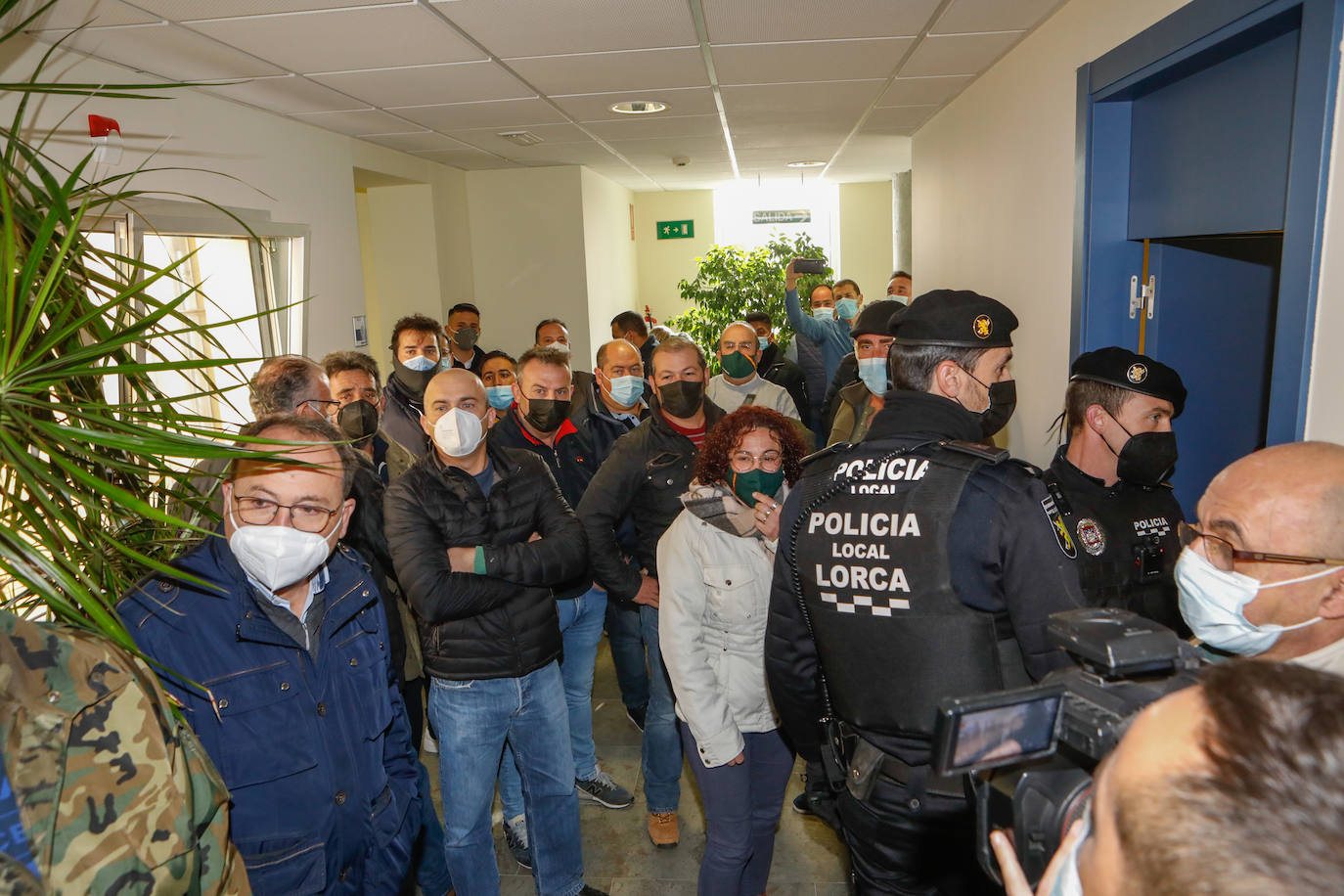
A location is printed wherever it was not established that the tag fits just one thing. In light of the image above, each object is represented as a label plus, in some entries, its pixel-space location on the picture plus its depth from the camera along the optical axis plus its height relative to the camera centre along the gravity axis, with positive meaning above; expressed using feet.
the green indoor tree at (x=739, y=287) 29.30 +0.18
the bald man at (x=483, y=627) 7.43 -2.97
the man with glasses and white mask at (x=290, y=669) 4.97 -2.27
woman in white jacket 6.95 -3.09
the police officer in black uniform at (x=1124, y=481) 6.91 -1.79
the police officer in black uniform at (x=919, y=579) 5.01 -1.84
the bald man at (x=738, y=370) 14.40 -1.36
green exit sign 37.35 +2.92
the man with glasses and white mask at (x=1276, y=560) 4.17 -1.50
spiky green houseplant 3.61 -0.49
